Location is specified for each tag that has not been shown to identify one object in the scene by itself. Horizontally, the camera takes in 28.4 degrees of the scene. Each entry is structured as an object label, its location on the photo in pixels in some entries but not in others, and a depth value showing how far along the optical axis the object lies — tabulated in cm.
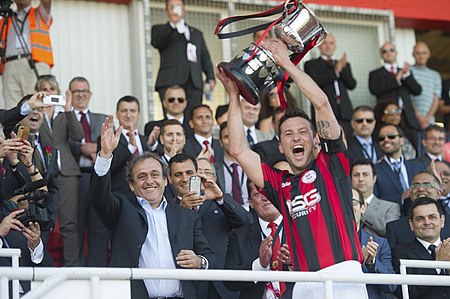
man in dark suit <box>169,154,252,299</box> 682
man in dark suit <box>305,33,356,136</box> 1149
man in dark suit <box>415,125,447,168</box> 1044
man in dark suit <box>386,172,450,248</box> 795
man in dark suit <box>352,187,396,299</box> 644
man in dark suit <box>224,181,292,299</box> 630
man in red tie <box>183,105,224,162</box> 925
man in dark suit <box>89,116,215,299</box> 601
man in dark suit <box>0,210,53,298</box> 619
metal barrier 420
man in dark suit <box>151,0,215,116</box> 1061
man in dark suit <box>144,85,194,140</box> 975
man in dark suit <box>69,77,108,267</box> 837
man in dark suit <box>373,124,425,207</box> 954
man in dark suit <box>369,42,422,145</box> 1183
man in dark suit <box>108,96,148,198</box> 831
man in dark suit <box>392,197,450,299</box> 738
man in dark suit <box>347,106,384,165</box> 1038
